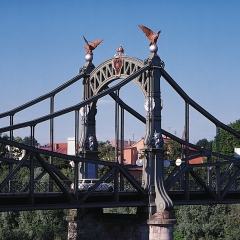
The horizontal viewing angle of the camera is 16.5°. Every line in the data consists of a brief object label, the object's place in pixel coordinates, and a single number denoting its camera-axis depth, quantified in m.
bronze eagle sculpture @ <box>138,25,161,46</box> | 52.09
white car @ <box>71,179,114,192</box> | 51.51
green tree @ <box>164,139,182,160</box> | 106.94
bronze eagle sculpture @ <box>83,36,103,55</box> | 57.16
